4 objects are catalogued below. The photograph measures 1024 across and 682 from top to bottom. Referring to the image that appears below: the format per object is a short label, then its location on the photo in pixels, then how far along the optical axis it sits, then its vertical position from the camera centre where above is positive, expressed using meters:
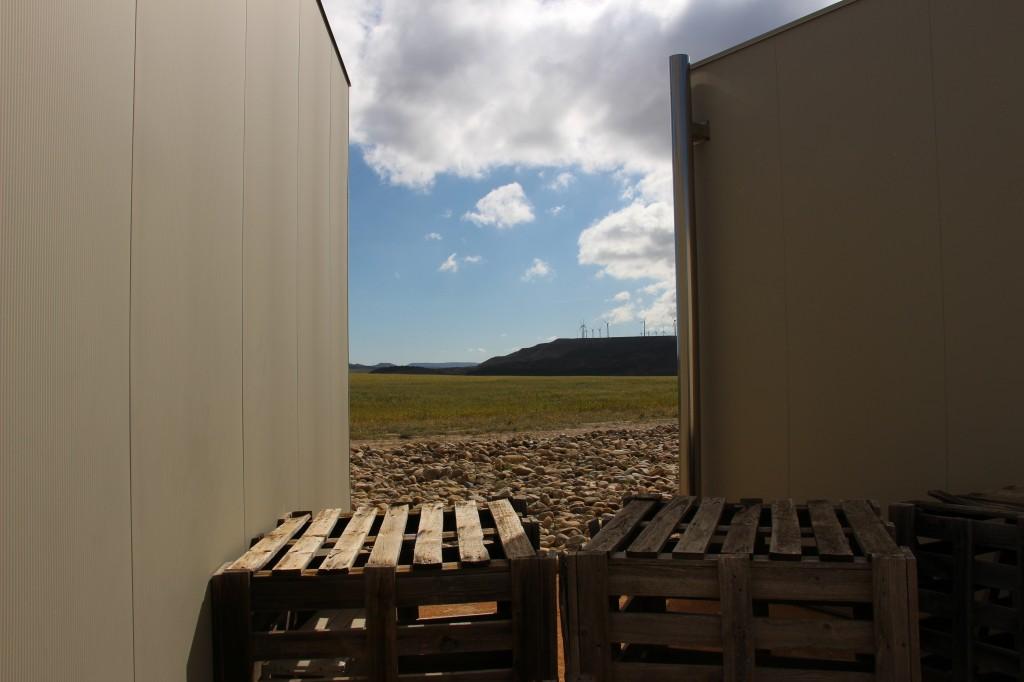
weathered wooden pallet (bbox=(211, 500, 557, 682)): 2.80 -0.95
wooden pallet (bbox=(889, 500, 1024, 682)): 3.33 -1.10
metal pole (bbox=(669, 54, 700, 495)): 6.35 +1.05
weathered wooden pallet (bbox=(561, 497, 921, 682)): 2.76 -0.93
